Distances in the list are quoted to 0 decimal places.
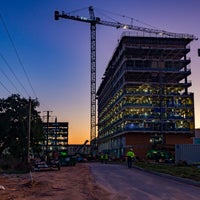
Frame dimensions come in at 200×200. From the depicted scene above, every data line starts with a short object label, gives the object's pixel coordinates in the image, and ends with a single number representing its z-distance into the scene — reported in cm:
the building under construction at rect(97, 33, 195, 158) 7056
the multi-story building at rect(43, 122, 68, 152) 13352
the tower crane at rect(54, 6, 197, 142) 9214
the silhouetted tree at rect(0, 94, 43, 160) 4022
